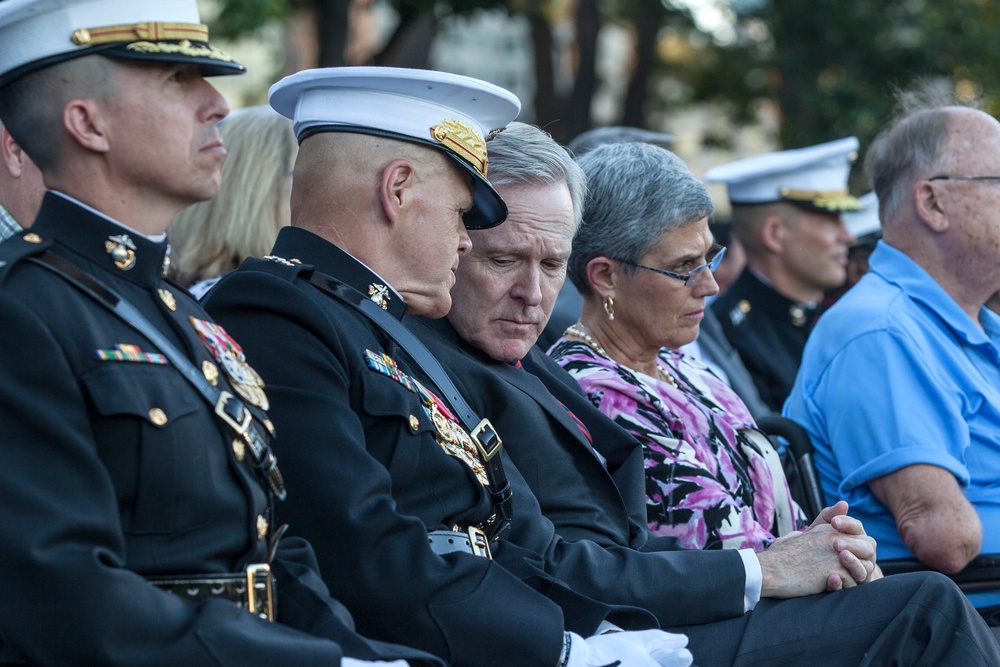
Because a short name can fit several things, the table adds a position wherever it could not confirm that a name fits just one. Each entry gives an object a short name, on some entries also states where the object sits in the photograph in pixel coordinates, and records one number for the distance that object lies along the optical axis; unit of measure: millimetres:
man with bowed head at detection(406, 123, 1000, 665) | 5238
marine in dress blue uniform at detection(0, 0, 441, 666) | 3297
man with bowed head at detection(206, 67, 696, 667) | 4281
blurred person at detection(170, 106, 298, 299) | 8344
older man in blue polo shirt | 6984
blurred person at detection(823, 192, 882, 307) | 13609
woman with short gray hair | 6770
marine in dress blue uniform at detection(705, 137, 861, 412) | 12758
